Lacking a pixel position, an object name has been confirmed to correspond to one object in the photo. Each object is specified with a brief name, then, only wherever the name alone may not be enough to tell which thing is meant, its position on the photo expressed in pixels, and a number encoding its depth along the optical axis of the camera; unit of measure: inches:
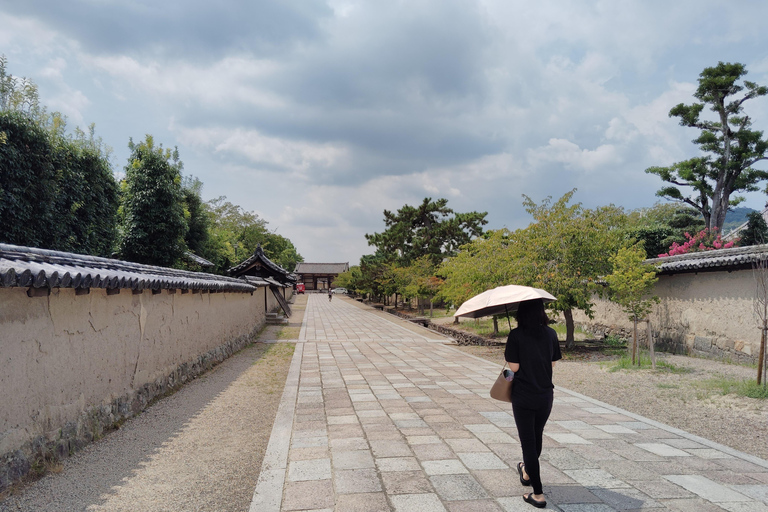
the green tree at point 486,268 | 458.6
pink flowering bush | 728.3
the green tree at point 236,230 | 1460.4
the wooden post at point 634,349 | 364.3
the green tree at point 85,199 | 522.6
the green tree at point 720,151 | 917.8
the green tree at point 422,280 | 984.9
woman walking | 131.5
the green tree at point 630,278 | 394.0
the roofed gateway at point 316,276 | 3107.8
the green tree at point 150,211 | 686.5
